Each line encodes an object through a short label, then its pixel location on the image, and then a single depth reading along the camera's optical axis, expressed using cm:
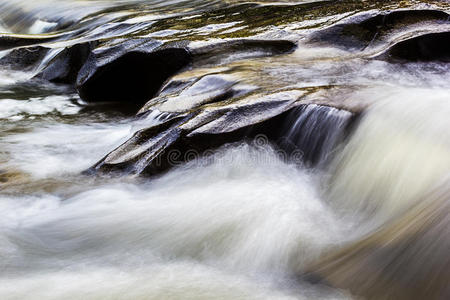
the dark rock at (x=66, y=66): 876
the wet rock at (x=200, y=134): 451
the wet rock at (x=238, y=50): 680
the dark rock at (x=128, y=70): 719
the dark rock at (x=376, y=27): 668
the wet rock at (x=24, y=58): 970
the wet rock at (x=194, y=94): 529
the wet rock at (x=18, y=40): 1061
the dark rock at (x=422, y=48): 618
